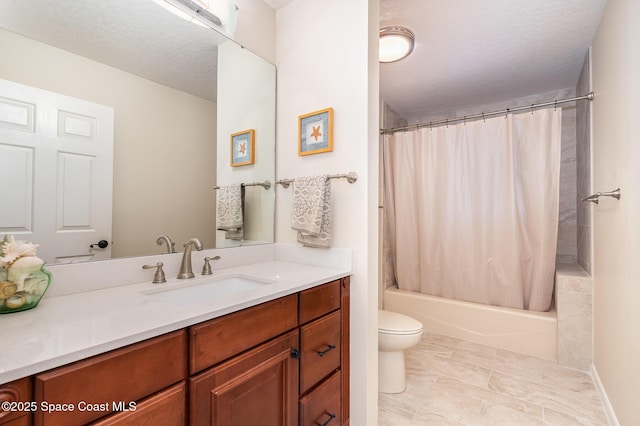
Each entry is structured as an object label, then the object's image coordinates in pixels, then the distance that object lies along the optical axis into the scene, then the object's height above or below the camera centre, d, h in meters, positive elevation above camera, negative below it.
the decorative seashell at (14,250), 0.80 -0.10
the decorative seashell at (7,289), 0.78 -0.20
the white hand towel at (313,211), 1.45 +0.02
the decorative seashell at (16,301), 0.79 -0.24
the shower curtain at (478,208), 2.33 +0.07
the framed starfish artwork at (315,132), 1.51 +0.45
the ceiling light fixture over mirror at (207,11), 1.32 +0.95
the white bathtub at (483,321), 2.24 -0.90
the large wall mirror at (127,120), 0.97 +0.39
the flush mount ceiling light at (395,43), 1.92 +1.18
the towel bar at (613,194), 1.46 +0.12
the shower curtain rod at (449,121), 2.01 +0.85
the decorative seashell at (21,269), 0.80 -0.16
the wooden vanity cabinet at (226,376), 0.59 -0.43
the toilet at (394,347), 1.76 -0.80
